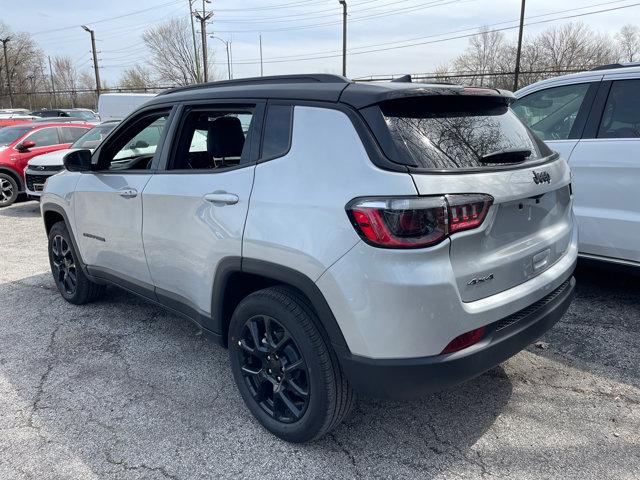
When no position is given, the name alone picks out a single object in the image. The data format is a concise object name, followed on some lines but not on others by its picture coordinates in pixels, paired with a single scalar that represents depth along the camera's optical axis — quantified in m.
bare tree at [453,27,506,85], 41.22
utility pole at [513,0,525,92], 22.17
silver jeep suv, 2.09
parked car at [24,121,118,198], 9.40
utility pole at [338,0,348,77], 33.75
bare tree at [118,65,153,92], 53.28
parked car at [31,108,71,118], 26.89
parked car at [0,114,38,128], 17.62
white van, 15.80
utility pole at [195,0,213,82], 36.75
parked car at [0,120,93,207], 10.40
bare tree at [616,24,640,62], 35.81
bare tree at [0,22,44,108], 57.25
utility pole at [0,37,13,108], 50.26
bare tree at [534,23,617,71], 38.33
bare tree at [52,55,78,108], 71.91
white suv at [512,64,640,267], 3.76
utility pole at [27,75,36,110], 58.12
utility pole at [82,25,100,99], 39.12
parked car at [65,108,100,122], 23.94
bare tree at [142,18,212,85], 51.88
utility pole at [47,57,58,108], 52.19
